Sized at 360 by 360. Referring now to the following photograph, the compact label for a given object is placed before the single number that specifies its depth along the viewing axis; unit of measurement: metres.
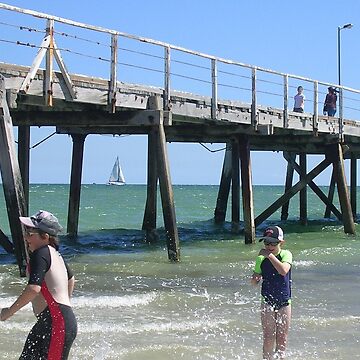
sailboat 129.50
